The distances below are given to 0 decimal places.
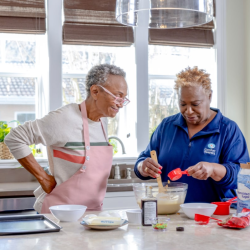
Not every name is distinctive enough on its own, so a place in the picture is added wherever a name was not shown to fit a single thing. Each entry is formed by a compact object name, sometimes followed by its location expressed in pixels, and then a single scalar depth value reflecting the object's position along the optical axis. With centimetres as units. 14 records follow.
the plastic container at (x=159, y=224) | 220
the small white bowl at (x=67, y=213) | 230
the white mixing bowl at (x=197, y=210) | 233
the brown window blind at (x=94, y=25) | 392
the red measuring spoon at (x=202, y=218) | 228
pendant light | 225
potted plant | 382
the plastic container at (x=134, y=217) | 228
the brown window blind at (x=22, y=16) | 379
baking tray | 217
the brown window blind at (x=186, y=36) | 408
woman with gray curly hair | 266
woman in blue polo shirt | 262
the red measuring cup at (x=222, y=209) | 245
